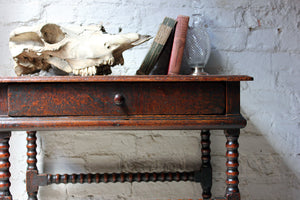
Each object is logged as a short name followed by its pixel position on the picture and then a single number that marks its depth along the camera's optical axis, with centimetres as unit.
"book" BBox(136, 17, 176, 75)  105
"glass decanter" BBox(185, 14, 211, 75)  119
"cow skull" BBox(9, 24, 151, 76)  97
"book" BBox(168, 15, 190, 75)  107
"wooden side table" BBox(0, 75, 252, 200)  87
